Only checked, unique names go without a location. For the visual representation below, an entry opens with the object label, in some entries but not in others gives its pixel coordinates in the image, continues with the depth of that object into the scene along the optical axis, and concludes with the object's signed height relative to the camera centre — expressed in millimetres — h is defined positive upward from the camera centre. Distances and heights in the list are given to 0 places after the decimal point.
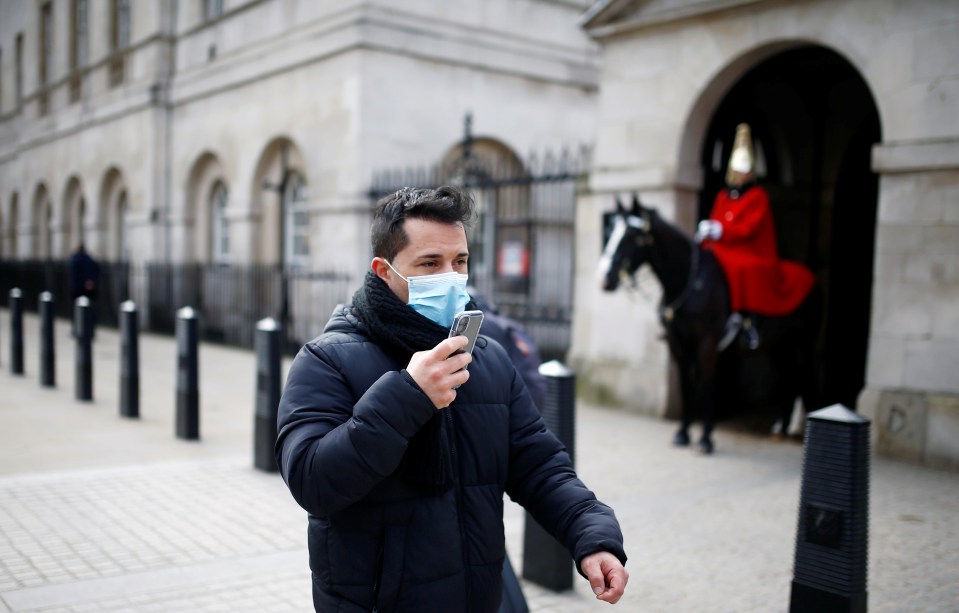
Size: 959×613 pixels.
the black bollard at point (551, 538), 4598 -1527
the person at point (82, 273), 17578 -744
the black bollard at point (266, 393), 6812 -1213
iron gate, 12242 +190
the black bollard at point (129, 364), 8773 -1285
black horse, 8125 -380
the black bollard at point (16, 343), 11431 -1456
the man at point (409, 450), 2035 -511
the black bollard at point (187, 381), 7824 -1289
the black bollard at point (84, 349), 9438 -1244
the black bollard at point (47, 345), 10586 -1362
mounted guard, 8500 +26
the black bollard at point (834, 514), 3580 -1075
